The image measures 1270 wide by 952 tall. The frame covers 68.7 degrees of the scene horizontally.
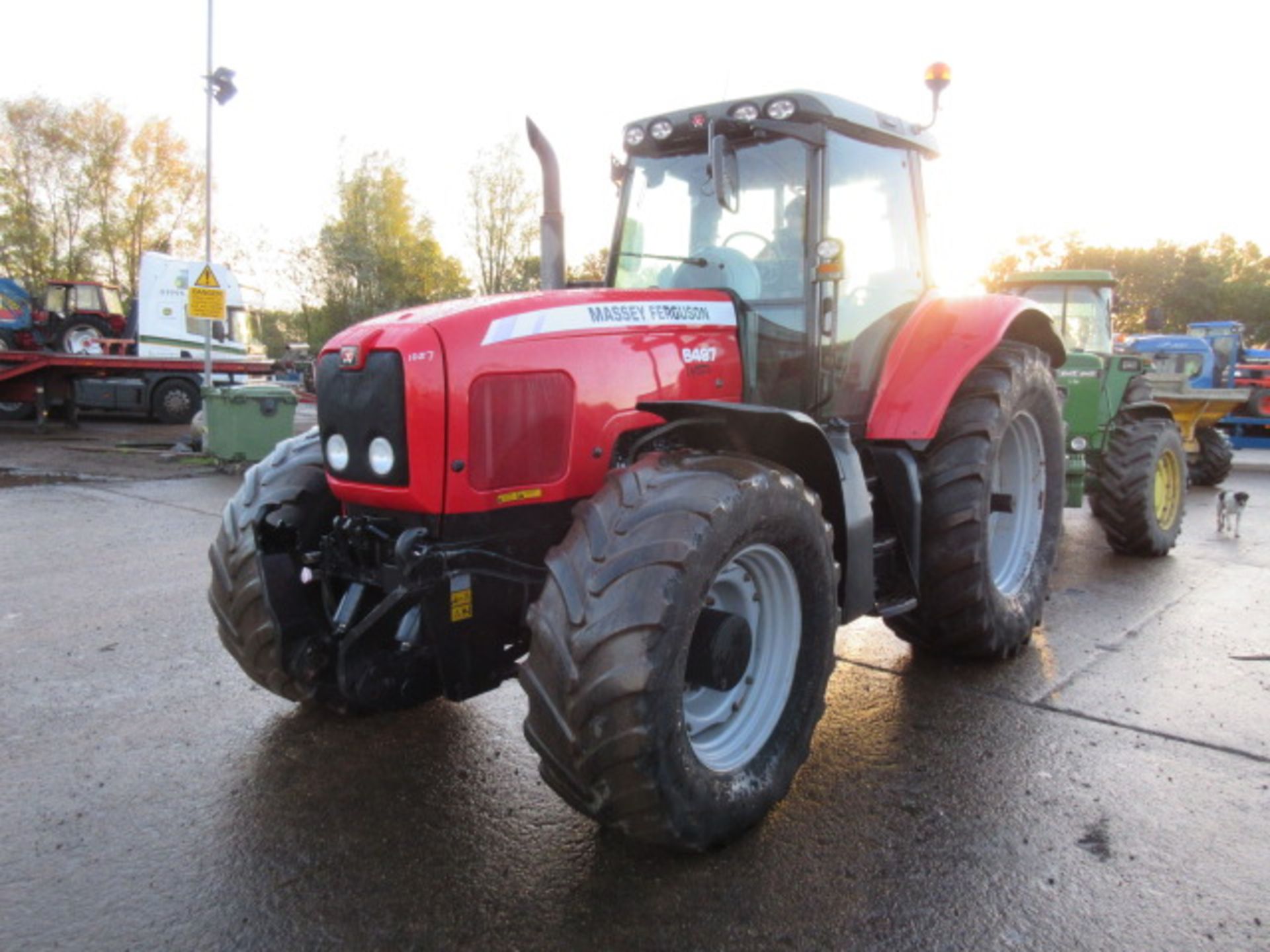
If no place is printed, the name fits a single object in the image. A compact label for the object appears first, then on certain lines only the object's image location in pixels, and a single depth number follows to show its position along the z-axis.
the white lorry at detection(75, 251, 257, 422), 18.70
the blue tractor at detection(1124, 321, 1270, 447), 16.53
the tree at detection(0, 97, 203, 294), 36.38
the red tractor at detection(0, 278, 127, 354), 24.12
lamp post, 13.66
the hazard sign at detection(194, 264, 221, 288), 11.97
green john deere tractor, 6.75
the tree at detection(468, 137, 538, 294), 40.56
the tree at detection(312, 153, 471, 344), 39.44
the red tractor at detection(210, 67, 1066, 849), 2.48
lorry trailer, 16.58
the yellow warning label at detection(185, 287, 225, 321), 11.84
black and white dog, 8.00
